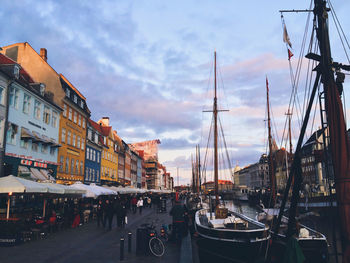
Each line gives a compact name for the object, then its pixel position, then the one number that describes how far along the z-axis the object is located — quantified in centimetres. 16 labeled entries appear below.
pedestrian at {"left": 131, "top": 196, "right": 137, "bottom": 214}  3544
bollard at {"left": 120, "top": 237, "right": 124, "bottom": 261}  1160
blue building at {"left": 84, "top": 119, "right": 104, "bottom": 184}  4756
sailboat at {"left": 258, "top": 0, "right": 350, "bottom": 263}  696
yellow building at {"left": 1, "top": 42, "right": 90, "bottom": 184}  3569
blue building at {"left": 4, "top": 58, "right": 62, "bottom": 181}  2556
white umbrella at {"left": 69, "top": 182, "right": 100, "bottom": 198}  2300
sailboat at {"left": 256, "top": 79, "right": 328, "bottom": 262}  1375
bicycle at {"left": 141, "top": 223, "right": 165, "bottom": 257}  1284
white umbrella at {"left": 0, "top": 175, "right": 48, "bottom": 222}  1509
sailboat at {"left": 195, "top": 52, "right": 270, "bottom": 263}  1294
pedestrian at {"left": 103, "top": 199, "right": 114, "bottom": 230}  2104
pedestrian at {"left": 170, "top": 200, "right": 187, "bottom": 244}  1603
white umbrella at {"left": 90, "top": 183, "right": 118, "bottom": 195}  2492
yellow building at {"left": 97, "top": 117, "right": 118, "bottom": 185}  5672
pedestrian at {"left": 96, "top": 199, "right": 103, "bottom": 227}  2301
